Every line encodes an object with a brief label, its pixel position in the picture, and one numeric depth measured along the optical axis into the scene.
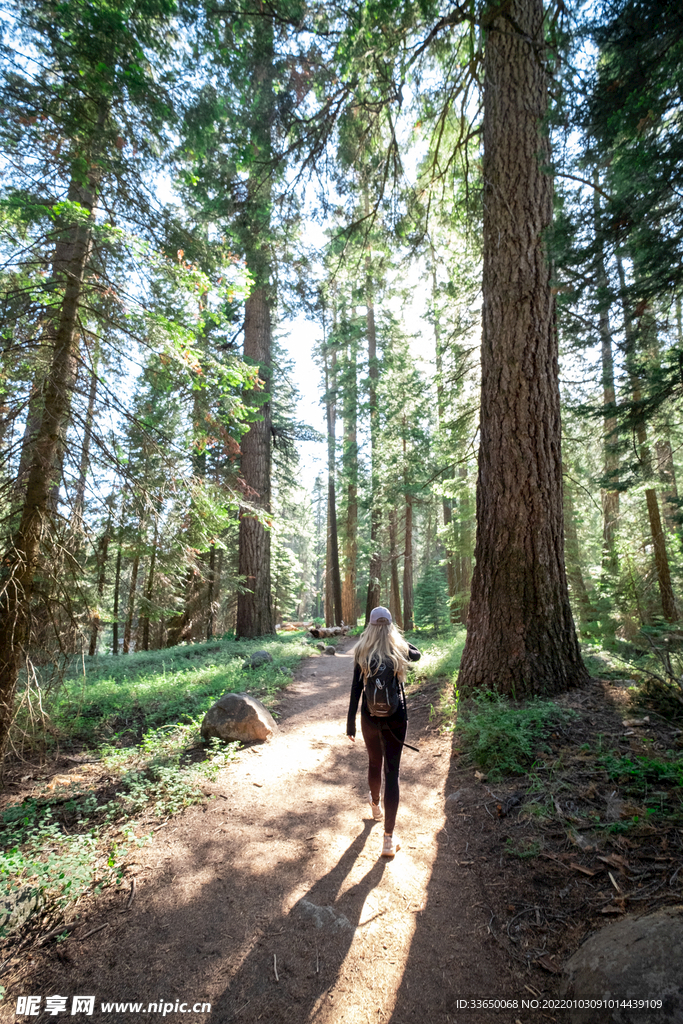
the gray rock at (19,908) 2.85
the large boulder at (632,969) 1.92
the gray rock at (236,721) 5.96
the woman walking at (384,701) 3.90
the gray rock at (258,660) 9.88
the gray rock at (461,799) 4.30
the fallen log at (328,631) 18.12
